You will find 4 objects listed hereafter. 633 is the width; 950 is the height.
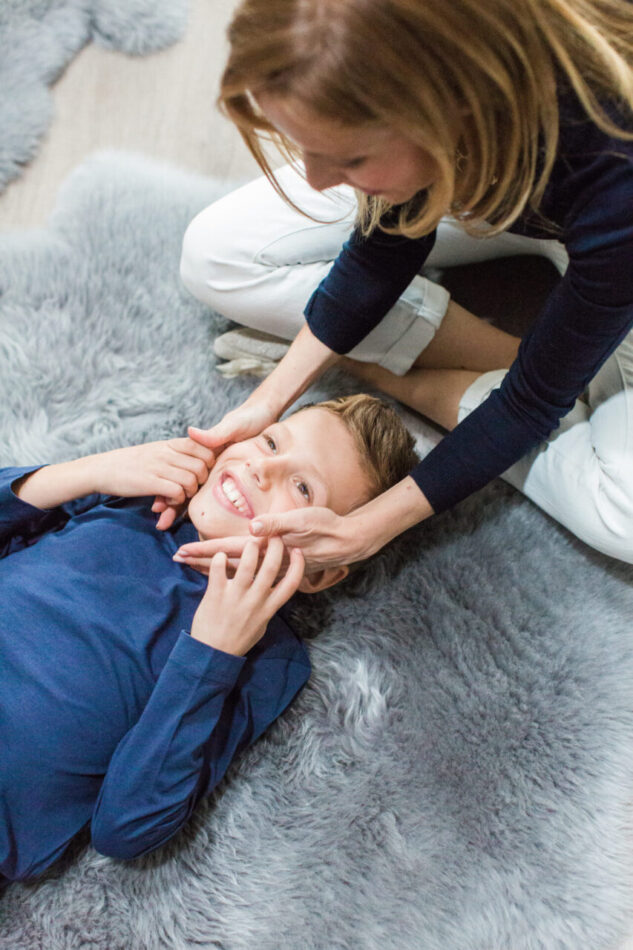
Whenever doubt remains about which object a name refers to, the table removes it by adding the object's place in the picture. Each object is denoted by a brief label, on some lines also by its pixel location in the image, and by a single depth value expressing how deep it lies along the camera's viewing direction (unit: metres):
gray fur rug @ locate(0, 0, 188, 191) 1.46
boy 0.84
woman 0.57
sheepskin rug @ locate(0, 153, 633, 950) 0.93
